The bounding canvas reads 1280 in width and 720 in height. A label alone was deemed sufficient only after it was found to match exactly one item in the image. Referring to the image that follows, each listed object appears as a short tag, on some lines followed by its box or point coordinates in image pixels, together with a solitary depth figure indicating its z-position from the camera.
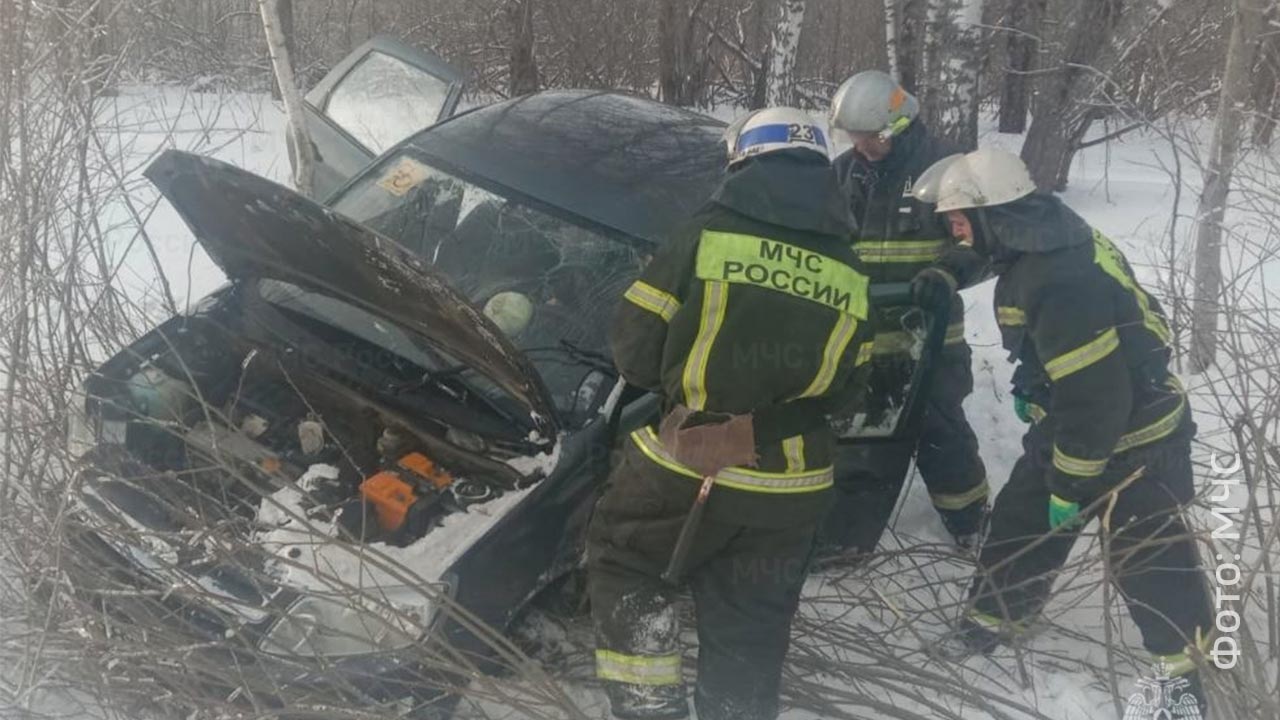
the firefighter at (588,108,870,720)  2.33
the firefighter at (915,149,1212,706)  2.71
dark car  2.34
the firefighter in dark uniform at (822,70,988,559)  3.59
